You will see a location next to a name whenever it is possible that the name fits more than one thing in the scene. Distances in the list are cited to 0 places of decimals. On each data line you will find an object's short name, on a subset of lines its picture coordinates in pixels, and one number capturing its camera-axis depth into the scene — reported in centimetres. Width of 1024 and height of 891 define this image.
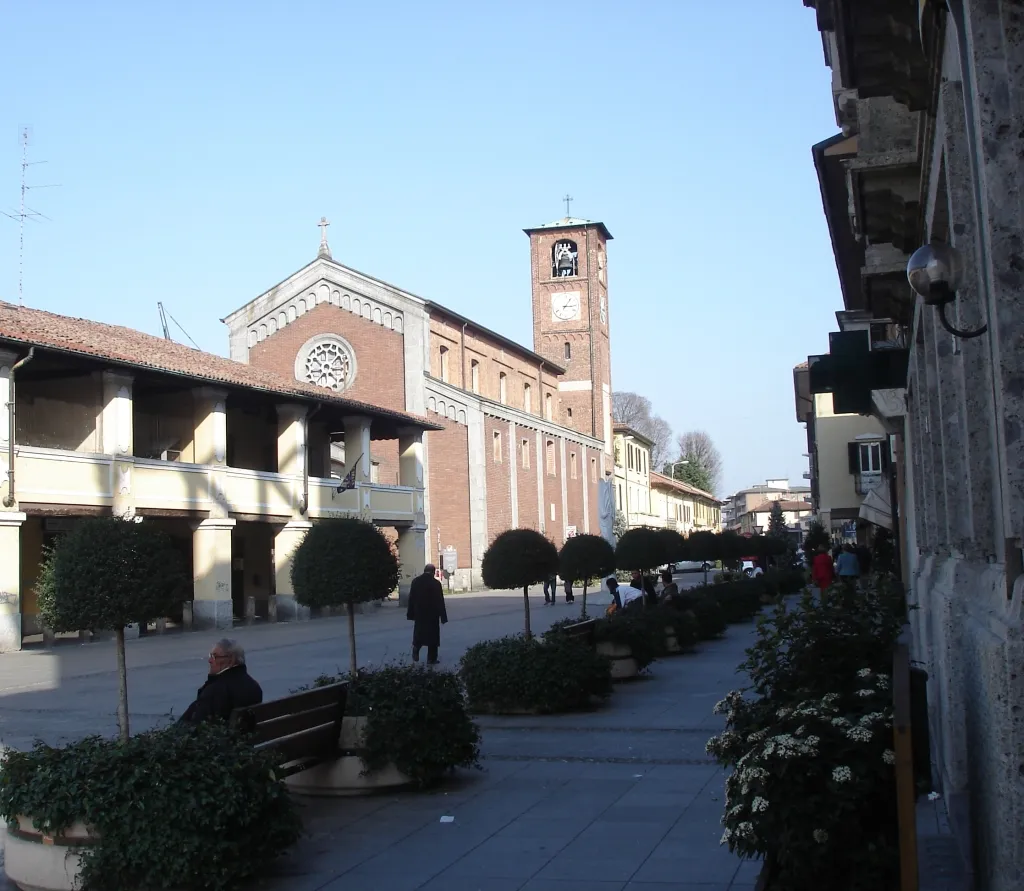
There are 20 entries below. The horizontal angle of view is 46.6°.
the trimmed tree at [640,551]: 2297
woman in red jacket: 2636
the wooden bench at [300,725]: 761
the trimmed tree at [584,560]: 2027
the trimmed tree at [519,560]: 1559
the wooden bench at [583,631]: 1423
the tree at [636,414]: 12294
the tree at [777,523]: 6220
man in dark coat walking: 1817
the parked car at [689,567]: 7978
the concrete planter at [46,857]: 609
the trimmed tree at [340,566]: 1138
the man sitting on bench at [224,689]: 756
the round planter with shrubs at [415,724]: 852
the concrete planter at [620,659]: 1568
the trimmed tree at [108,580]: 738
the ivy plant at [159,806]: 597
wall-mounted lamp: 497
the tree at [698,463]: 13175
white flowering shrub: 479
